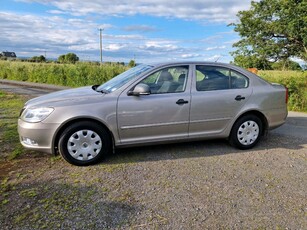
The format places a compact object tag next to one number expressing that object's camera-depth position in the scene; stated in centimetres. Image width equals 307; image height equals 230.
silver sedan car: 411
